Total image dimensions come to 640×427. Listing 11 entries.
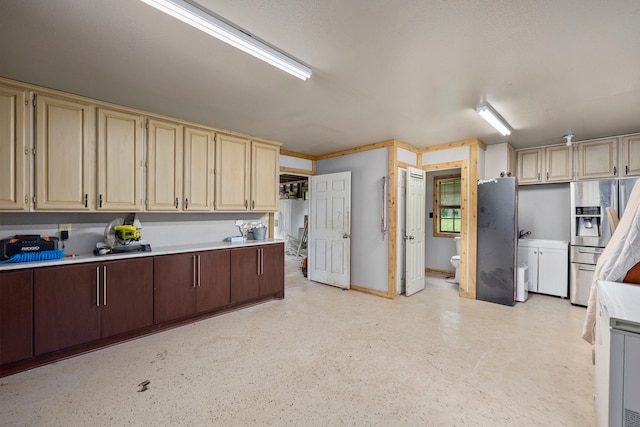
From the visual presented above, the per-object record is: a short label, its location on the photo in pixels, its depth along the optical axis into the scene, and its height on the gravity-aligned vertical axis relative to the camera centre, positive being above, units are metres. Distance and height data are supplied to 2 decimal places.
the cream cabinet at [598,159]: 4.11 +0.84
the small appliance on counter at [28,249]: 2.44 -0.35
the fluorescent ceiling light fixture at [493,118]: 2.99 +1.11
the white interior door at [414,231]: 4.58 -0.32
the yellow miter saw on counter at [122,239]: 3.01 -0.32
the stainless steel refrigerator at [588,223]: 3.84 -0.14
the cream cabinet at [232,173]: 3.89 +0.56
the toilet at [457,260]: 4.90 -0.85
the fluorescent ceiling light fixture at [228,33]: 1.52 +1.12
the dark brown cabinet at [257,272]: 3.87 -0.89
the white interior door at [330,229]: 4.93 -0.32
